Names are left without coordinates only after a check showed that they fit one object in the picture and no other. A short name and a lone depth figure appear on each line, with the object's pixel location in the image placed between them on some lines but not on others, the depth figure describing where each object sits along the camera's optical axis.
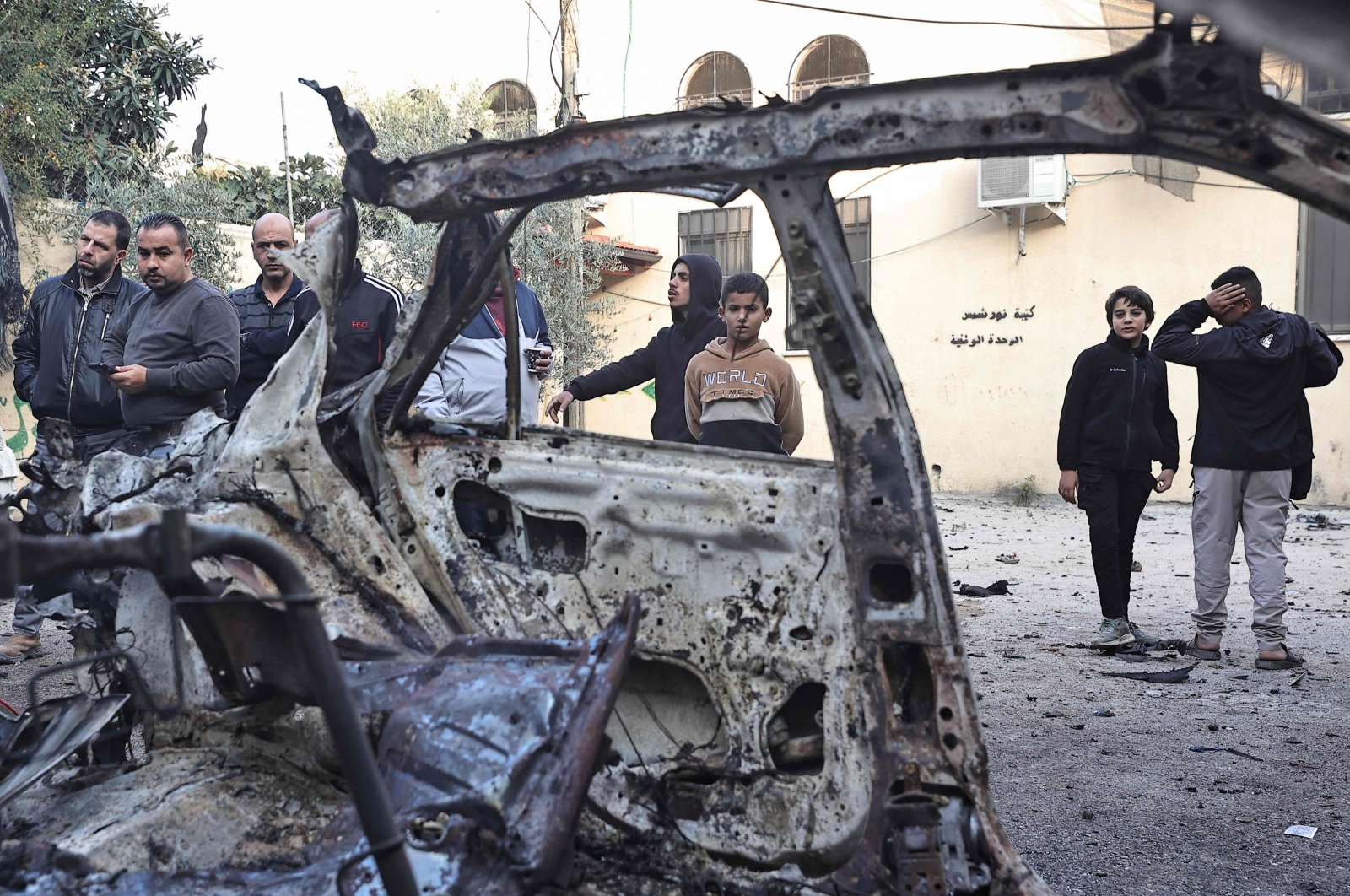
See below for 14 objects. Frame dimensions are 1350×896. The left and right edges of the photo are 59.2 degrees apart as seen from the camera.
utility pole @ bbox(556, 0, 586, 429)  14.37
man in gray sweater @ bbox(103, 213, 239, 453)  4.64
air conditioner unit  14.20
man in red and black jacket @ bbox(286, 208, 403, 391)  4.79
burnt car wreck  2.09
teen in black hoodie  5.55
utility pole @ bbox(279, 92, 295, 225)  16.20
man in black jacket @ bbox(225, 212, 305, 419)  5.29
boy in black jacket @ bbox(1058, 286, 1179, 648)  5.86
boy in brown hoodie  4.78
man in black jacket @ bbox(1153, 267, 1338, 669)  5.43
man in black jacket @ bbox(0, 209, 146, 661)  4.99
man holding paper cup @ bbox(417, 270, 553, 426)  5.22
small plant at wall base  14.39
